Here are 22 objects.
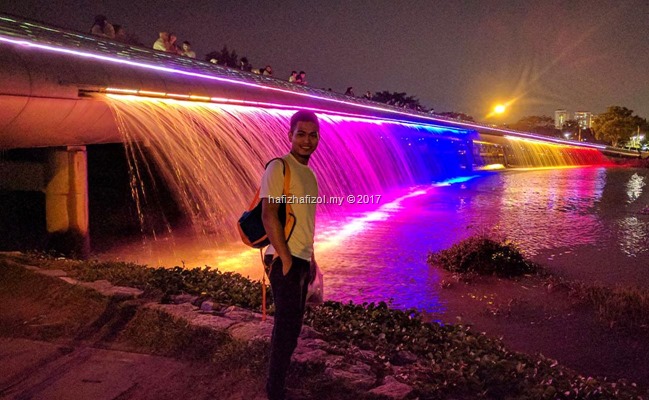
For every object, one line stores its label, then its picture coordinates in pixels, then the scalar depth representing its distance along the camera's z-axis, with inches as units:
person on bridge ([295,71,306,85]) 847.1
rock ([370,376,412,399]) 136.7
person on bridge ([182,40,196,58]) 603.5
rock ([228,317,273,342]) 164.2
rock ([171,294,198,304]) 207.0
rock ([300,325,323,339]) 174.6
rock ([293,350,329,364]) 152.7
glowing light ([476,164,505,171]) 1583.4
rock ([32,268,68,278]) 232.0
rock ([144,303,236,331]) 176.4
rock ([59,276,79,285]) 221.0
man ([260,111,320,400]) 124.3
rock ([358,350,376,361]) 163.0
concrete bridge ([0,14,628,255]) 289.7
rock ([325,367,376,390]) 142.6
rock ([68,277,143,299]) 205.6
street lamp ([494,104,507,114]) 2045.5
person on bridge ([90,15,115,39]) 475.5
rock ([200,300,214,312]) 198.4
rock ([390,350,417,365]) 167.3
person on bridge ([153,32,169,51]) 569.9
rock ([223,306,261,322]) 185.8
